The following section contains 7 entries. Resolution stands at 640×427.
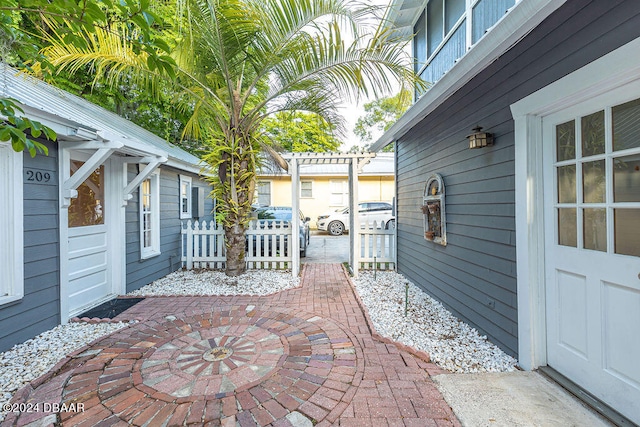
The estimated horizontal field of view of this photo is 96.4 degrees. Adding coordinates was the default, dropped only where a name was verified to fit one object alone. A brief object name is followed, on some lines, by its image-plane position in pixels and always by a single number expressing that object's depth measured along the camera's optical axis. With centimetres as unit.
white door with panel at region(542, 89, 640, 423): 171
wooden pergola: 521
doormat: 354
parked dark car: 720
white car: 1091
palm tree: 380
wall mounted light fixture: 282
